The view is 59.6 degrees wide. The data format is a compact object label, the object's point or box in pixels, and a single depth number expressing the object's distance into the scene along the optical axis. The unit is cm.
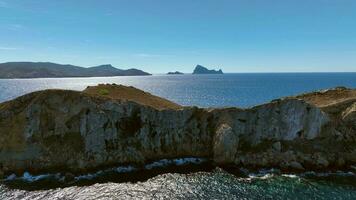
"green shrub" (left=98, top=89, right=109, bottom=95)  6820
